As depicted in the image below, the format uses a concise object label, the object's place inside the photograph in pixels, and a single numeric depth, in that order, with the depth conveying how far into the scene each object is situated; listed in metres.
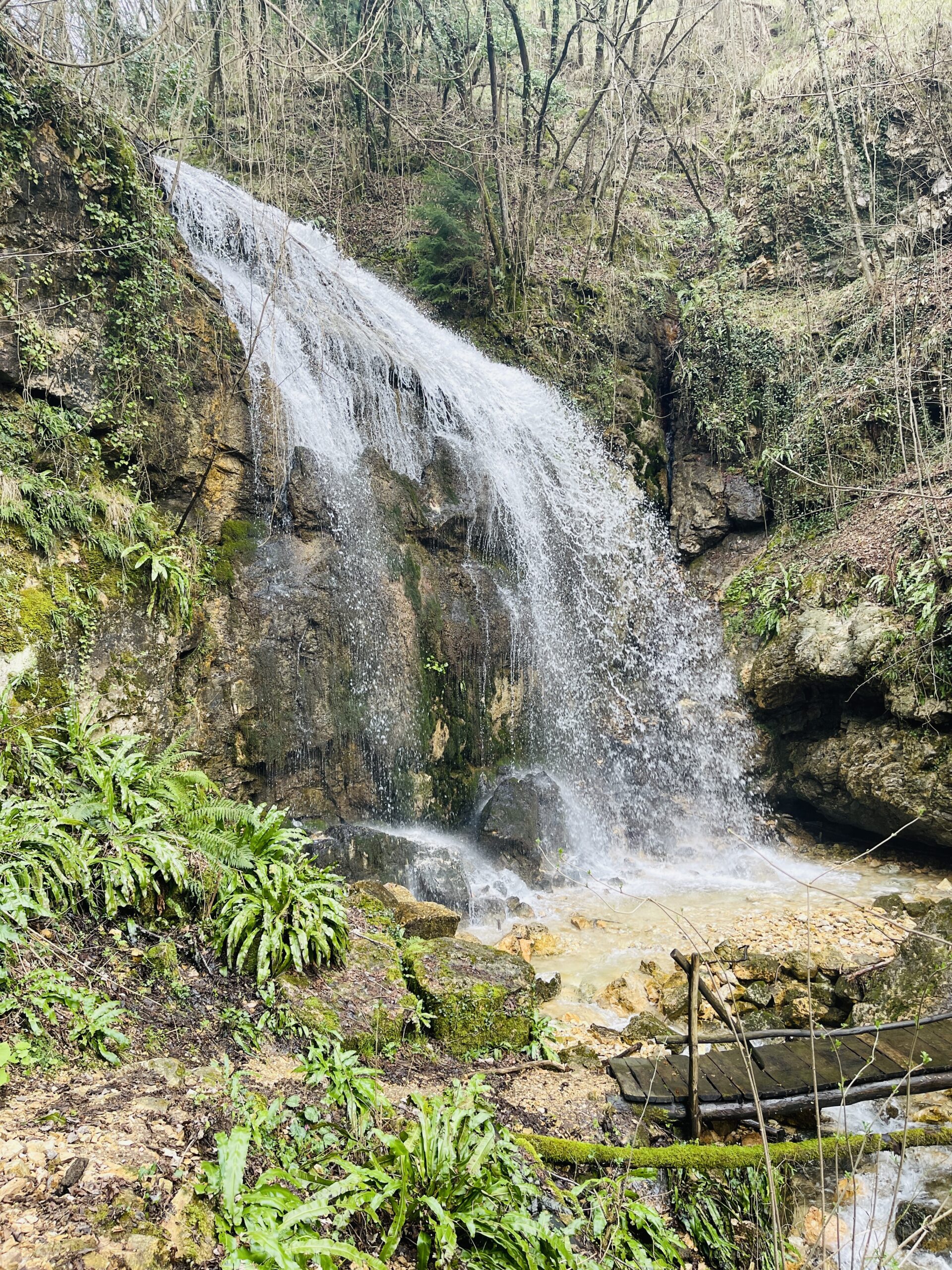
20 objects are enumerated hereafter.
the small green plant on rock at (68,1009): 3.09
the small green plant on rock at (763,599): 10.52
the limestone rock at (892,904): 7.61
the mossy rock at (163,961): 3.84
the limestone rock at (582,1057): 4.70
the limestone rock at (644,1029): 5.30
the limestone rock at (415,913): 5.95
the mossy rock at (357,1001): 4.10
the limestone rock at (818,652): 9.15
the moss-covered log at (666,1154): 3.45
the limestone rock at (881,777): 8.64
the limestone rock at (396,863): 7.47
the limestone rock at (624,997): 5.91
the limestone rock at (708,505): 12.57
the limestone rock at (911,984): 5.08
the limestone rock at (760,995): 5.88
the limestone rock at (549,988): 5.94
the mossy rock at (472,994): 4.68
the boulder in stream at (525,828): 8.66
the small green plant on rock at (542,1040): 4.72
